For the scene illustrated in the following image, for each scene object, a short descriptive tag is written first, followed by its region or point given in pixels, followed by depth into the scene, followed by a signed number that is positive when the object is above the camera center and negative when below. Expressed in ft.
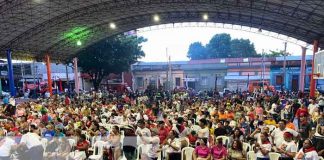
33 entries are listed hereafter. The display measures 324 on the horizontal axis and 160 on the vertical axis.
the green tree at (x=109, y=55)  110.01 +5.28
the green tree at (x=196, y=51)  205.30 +12.15
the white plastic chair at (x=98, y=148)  26.42 -7.29
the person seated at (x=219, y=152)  22.85 -6.73
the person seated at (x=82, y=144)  25.71 -6.80
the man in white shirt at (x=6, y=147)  25.09 -6.77
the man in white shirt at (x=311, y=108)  41.67 -6.22
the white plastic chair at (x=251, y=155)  23.11 -7.10
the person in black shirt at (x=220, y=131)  28.50 -6.32
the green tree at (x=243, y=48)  181.88 +11.88
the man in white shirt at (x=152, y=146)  24.61 -6.70
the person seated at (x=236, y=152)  22.47 -6.66
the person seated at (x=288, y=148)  22.53 -6.52
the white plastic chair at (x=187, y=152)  24.60 -7.23
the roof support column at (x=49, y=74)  91.20 -1.47
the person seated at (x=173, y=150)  24.71 -7.06
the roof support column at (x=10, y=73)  79.05 -0.85
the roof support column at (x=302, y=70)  84.35 -1.14
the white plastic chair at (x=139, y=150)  24.99 -7.11
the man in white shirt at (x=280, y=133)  25.67 -6.08
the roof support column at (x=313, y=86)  70.59 -4.94
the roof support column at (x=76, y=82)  93.76 -4.39
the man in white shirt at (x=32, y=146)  24.88 -6.65
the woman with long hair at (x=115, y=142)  25.22 -6.64
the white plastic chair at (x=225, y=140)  27.64 -7.04
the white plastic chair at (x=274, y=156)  22.71 -7.04
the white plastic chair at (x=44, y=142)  27.64 -7.05
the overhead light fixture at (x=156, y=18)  84.70 +15.35
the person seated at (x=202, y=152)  23.02 -6.81
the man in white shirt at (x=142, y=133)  24.86 -5.89
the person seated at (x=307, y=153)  19.99 -6.09
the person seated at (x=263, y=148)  22.52 -6.50
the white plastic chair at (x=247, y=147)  24.93 -6.99
